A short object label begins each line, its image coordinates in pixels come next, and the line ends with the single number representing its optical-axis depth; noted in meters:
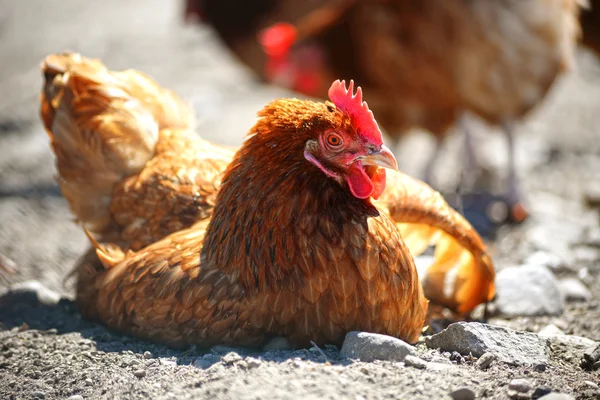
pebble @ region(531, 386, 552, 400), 2.39
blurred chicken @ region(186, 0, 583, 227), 5.35
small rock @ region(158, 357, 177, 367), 2.74
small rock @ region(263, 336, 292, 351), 2.75
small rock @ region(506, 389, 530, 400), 2.36
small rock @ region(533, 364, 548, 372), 2.70
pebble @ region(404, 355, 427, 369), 2.60
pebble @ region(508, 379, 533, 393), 2.40
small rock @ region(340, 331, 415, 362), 2.60
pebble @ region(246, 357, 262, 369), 2.53
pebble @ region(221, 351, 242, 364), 2.59
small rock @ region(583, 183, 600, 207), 5.56
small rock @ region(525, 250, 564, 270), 4.18
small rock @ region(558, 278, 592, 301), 3.92
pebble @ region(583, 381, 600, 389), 2.56
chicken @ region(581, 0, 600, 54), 6.04
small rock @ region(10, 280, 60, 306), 3.71
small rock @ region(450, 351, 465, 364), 2.75
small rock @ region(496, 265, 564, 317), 3.69
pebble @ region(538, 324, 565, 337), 3.31
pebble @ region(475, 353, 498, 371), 2.68
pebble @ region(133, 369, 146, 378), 2.68
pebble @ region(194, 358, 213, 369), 2.63
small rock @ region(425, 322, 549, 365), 2.76
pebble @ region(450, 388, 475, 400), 2.33
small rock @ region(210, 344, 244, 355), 2.75
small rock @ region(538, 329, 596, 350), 3.07
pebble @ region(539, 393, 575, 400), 2.30
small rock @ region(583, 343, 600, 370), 2.83
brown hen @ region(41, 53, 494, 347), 2.68
